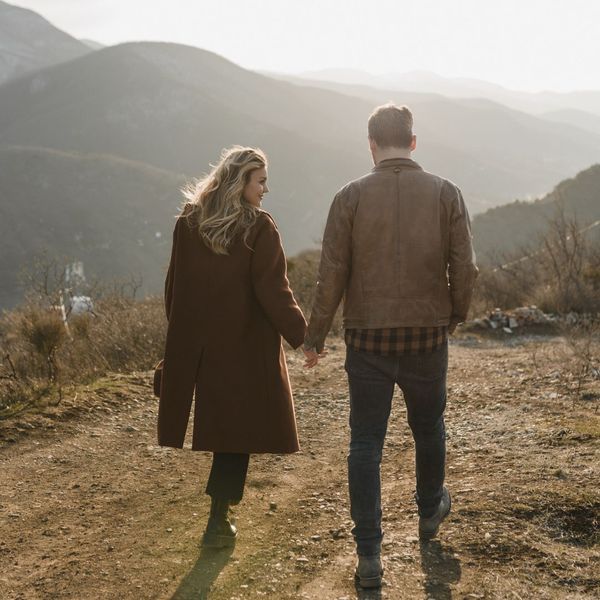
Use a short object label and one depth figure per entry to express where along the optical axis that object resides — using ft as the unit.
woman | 9.42
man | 8.43
